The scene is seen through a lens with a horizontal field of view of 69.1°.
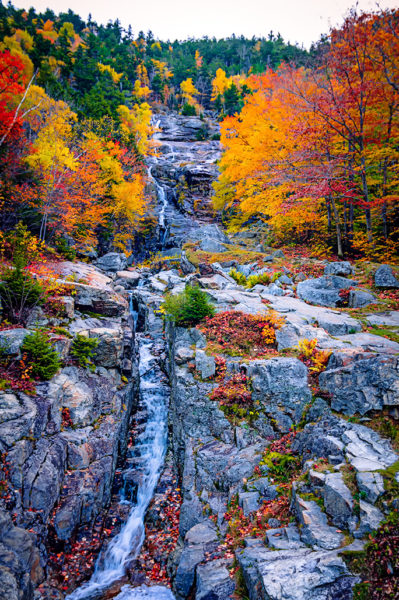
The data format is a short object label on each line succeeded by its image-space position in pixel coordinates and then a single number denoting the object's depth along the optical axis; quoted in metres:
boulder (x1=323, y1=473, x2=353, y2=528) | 4.73
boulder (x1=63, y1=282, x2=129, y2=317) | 13.19
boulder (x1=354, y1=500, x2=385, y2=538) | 4.35
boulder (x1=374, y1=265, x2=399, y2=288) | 12.66
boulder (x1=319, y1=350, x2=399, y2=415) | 6.23
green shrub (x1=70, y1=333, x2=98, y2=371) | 10.26
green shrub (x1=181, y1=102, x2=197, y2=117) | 67.25
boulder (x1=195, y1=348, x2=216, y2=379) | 9.12
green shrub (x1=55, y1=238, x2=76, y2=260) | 17.91
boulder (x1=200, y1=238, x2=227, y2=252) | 21.89
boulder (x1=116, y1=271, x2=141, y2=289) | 22.94
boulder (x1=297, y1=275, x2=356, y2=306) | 12.98
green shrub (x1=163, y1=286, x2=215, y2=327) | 10.94
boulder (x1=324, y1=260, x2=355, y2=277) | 14.41
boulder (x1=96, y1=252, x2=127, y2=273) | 25.38
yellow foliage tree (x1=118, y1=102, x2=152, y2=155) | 37.02
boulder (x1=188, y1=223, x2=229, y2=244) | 23.93
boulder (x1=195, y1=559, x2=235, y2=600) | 5.10
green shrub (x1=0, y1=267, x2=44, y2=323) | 10.04
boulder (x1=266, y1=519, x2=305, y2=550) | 4.89
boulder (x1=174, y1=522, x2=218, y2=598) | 5.94
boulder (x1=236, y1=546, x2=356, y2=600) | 4.03
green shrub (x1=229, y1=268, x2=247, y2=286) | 15.42
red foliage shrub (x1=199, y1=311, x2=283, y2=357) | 9.75
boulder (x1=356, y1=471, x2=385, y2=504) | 4.59
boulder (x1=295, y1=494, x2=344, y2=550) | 4.55
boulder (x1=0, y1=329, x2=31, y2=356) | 8.34
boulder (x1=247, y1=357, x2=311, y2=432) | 7.75
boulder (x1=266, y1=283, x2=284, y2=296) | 13.78
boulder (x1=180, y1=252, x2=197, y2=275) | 19.88
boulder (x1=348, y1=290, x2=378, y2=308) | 12.05
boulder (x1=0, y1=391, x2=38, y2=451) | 6.91
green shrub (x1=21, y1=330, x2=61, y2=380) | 8.62
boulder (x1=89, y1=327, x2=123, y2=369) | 11.13
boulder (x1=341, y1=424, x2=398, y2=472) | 5.15
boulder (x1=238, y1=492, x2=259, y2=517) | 6.28
